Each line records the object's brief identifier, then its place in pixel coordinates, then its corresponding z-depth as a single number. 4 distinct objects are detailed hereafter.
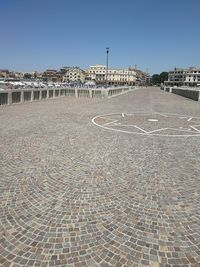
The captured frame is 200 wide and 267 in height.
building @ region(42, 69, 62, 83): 175.48
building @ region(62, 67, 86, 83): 173.12
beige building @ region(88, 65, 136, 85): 183.27
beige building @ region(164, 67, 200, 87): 172.75
